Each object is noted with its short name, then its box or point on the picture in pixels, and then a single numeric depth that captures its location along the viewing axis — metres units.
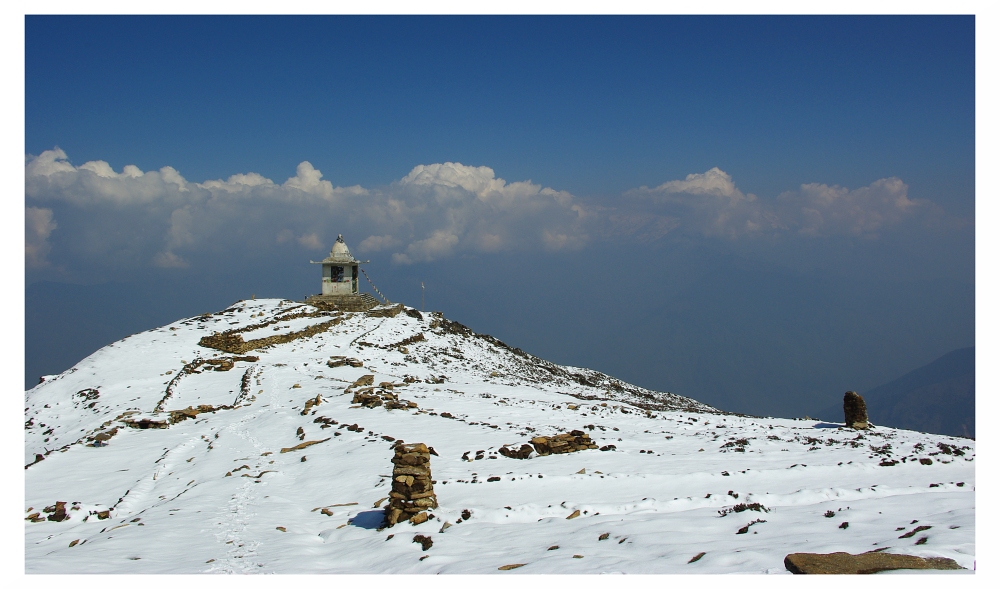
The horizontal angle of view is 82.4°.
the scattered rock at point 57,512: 14.26
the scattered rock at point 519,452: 18.27
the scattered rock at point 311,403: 25.31
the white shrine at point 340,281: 55.06
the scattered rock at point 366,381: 31.12
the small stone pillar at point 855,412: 23.61
